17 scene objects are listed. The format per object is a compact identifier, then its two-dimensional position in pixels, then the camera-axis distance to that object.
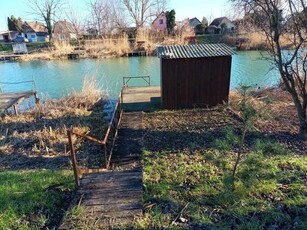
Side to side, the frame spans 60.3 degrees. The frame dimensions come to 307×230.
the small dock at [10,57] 24.60
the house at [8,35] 43.75
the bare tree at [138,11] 33.22
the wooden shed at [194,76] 6.81
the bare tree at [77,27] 35.94
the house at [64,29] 36.25
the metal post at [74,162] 2.97
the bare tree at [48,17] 36.16
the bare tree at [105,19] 32.94
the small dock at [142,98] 7.55
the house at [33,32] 44.62
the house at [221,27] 33.82
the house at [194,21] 46.18
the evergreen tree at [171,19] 33.92
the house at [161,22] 38.42
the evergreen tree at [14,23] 44.85
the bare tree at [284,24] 4.90
